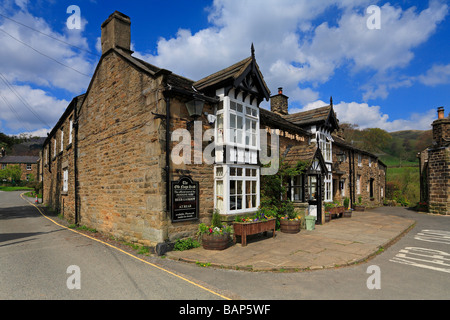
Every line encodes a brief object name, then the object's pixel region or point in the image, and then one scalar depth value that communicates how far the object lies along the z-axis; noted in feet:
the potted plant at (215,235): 24.97
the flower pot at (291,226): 33.83
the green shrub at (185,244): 24.82
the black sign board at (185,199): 25.03
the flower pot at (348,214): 50.21
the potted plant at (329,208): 46.82
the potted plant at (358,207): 63.37
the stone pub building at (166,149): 25.39
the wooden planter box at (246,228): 27.17
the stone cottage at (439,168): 54.29
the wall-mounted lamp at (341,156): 56.44
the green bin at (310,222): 36.32
